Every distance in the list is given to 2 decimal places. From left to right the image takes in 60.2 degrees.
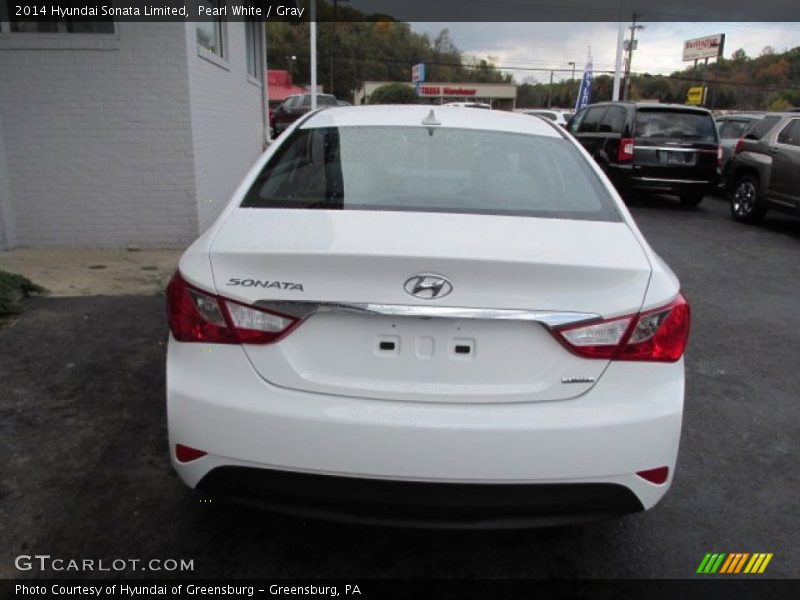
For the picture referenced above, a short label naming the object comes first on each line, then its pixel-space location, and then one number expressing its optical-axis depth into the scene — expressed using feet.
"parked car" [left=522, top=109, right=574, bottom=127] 82.37
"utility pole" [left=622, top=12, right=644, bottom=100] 169.78
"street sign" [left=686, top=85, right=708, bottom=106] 171.32
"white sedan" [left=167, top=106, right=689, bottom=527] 6.81
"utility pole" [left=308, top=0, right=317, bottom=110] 68.54
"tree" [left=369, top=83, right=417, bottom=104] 177.47
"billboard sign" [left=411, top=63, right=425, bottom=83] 178.91
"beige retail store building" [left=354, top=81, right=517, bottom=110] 224.33
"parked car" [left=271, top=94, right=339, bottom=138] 85.30
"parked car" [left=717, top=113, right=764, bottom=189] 43.06
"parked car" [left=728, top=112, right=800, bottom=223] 31.35
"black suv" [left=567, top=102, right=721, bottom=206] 38.11
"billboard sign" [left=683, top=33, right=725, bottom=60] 213.25
